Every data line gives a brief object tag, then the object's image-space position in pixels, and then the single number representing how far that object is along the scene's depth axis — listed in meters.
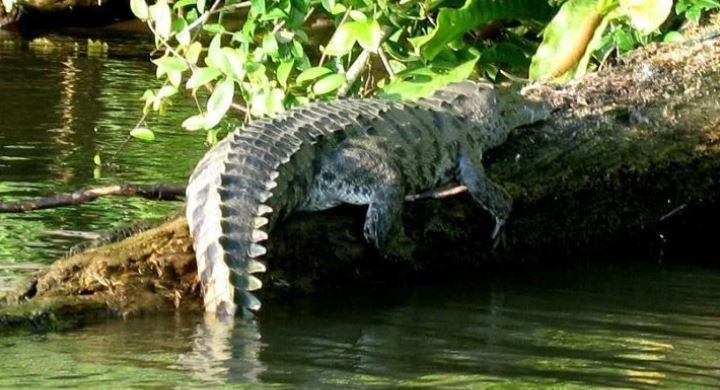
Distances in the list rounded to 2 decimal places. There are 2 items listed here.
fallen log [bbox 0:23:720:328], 10.84
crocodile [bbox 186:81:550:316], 10.46
